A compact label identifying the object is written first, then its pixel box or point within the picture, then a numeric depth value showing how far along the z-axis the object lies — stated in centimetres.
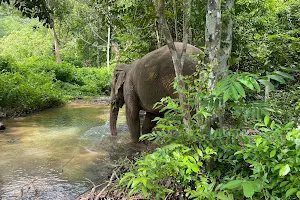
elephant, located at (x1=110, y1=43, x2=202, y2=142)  487
